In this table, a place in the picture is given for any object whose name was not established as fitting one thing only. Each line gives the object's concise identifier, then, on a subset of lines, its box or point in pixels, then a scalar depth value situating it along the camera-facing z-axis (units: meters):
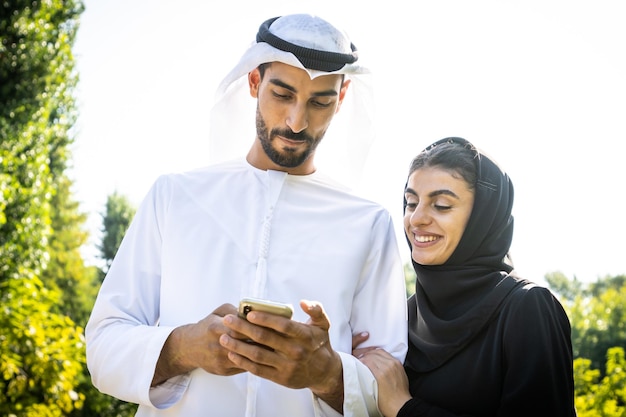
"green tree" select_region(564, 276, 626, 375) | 18.49
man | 2.50
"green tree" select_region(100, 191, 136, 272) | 25.73
